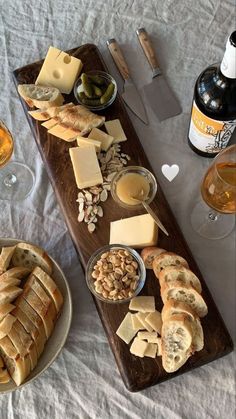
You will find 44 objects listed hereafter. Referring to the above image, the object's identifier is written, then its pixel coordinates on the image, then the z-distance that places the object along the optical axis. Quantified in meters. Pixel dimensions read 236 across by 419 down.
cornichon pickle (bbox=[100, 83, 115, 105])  1.03
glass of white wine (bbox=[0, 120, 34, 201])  1.03
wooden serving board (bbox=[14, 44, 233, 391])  0.90
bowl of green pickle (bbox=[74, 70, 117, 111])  1.03
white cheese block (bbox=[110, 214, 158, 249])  0.95
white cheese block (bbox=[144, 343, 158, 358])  0.90
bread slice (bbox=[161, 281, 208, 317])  0.86
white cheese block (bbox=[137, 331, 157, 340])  0.89
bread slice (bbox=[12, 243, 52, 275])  0.91
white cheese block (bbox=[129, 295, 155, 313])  0.91
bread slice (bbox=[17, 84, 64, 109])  1.01
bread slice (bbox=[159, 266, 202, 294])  0.88
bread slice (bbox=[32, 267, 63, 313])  0.89
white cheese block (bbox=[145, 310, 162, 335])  0.89
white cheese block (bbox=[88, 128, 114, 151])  1.01
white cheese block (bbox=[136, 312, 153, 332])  0.90
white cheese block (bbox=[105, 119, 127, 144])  1.03
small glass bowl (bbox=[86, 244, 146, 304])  0.90
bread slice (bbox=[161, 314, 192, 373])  0.83
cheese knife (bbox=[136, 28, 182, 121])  1.06
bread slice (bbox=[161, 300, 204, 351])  0.84
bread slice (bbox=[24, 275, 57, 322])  0.89
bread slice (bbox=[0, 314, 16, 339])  0.83
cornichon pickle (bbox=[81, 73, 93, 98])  1.03
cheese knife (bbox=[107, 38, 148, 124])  1.05
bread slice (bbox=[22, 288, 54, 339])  0.88
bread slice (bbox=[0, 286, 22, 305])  0.86
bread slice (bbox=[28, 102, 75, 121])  1.01
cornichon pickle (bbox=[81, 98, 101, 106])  1.03
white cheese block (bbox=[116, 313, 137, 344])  0.91
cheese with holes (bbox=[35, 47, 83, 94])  1.06
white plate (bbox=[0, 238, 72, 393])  0.89
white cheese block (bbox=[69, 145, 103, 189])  0.98
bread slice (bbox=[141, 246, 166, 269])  0.92
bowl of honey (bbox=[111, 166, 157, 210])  0.98
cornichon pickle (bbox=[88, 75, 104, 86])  1.04
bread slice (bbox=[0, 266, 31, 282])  0.88
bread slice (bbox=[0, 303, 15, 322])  0.84
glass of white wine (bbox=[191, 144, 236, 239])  0.85
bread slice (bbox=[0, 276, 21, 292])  0.87
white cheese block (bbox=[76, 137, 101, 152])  0.99
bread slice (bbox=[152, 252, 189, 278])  0.91
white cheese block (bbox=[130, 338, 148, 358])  0.89
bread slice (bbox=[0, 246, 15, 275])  0.89
